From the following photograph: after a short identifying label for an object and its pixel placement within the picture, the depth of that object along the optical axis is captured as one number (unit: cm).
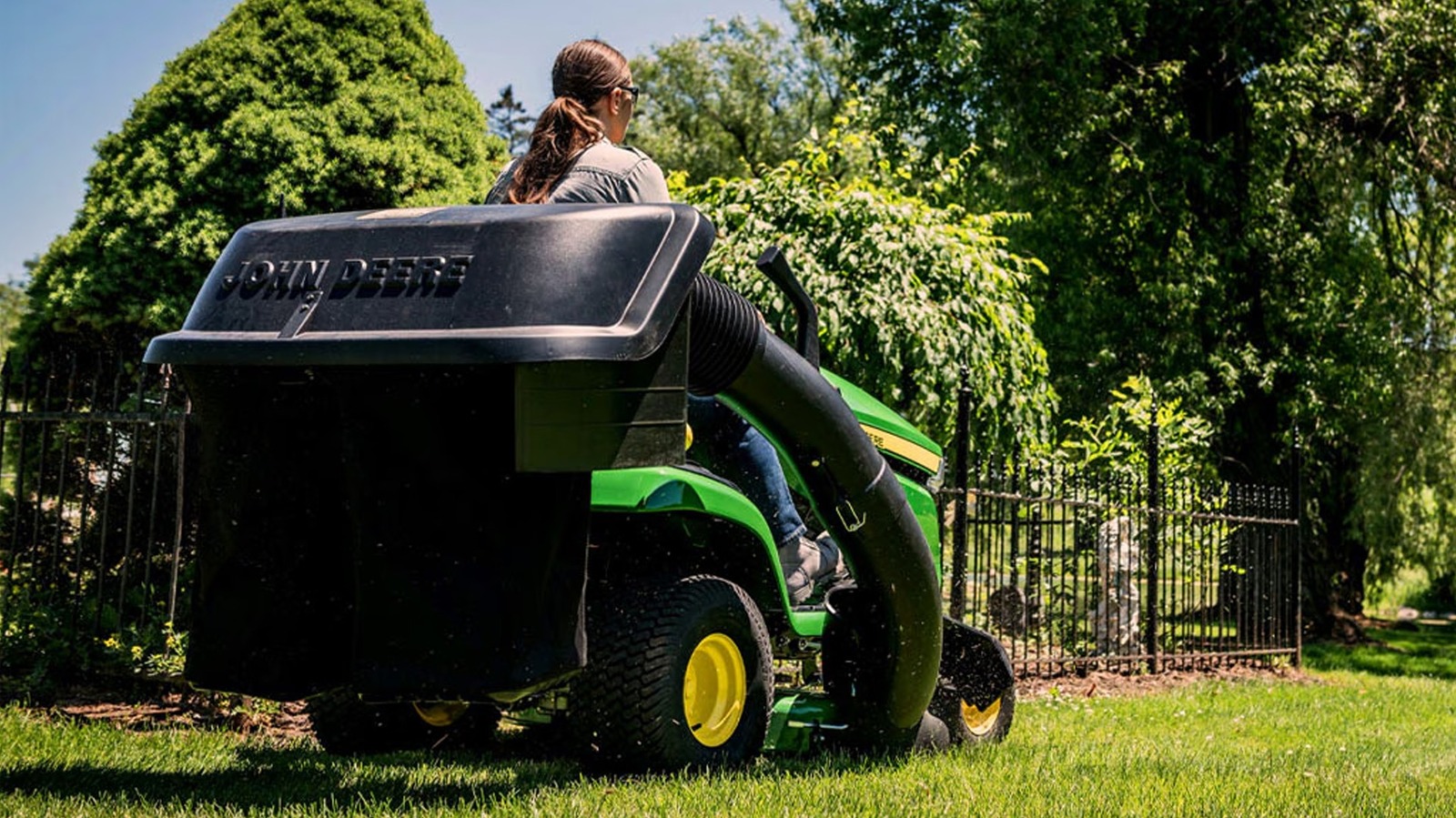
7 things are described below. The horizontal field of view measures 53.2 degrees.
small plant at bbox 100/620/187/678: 592
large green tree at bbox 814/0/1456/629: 1507
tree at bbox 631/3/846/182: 3612
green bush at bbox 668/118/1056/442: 973
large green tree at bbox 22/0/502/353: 729
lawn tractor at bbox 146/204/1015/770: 298
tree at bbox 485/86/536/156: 5100
